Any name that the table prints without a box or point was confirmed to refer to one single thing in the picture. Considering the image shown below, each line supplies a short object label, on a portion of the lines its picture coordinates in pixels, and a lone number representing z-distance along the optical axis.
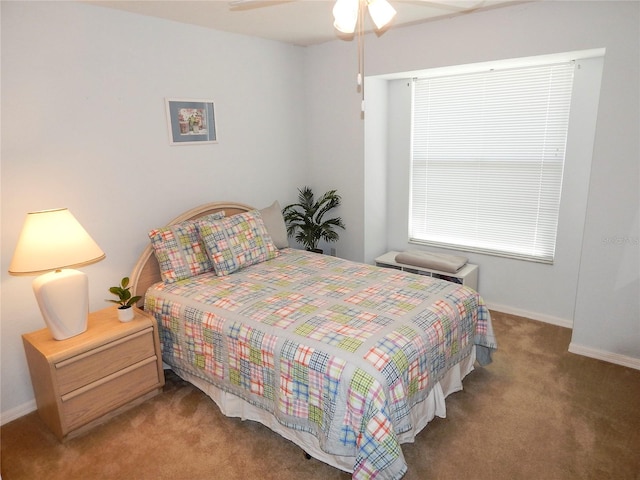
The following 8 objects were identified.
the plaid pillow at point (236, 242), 3.12
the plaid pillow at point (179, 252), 3.03
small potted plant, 2.65
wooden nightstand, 2.33
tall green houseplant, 4.23
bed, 1.99
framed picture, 3.28
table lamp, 2.29
